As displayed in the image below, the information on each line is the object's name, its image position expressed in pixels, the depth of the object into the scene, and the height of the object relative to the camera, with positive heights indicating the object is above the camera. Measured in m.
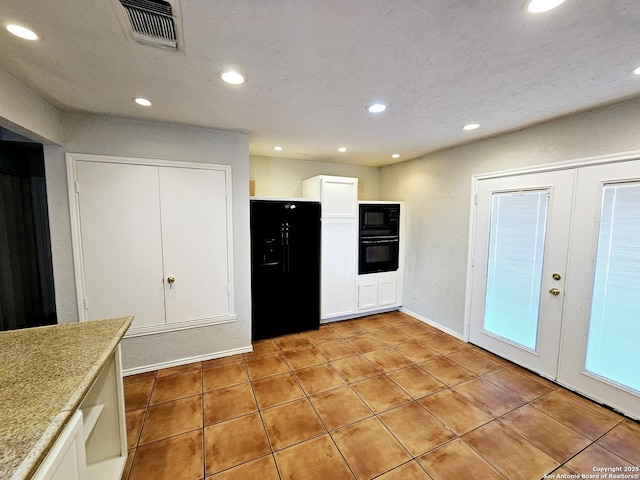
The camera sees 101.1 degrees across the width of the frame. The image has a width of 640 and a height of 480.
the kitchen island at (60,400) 0.80 -0.67
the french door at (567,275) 2.08 -0.49
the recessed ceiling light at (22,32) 1.29 +0.93
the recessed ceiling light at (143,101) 2.08 +0.94
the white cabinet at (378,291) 4.12 -1.12
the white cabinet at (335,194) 3.70 +0.37
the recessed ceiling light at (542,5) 1.11 +0.93
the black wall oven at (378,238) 4.04 -0.27
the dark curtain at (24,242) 3.11 -0.30
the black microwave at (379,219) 4.02 +0.03
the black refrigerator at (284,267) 3.23 -0.60
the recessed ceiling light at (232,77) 1.69 +0.94
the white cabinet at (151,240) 2.44 -0.22
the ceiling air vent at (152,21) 1.15 +0.93
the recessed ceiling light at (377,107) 2.16 +0.96
